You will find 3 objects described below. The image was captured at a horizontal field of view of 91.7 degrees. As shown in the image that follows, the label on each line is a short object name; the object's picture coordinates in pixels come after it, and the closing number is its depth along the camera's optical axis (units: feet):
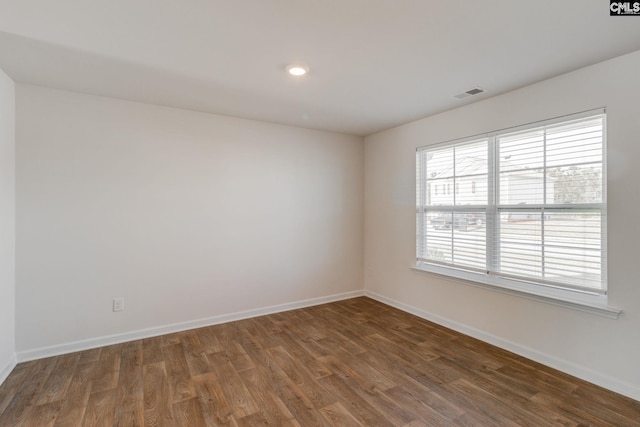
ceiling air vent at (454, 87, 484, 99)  9.39
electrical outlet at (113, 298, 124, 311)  10.16
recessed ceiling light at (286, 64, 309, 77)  7.88
